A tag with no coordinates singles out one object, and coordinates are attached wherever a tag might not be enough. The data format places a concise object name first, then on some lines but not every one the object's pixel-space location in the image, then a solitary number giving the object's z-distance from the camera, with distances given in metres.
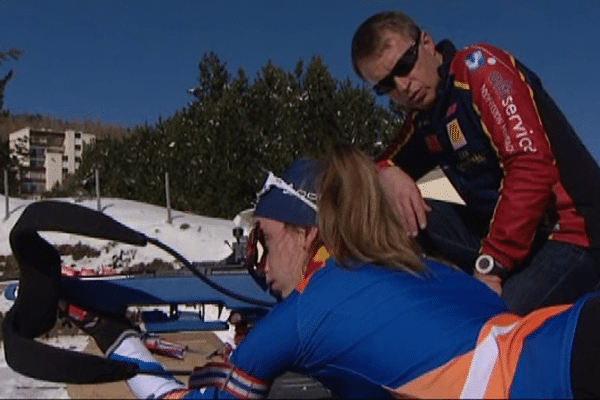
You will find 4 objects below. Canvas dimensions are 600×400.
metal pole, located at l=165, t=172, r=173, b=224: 20.25
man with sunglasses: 2.35
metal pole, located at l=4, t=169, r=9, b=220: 20.97
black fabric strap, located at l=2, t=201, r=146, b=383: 2.02
